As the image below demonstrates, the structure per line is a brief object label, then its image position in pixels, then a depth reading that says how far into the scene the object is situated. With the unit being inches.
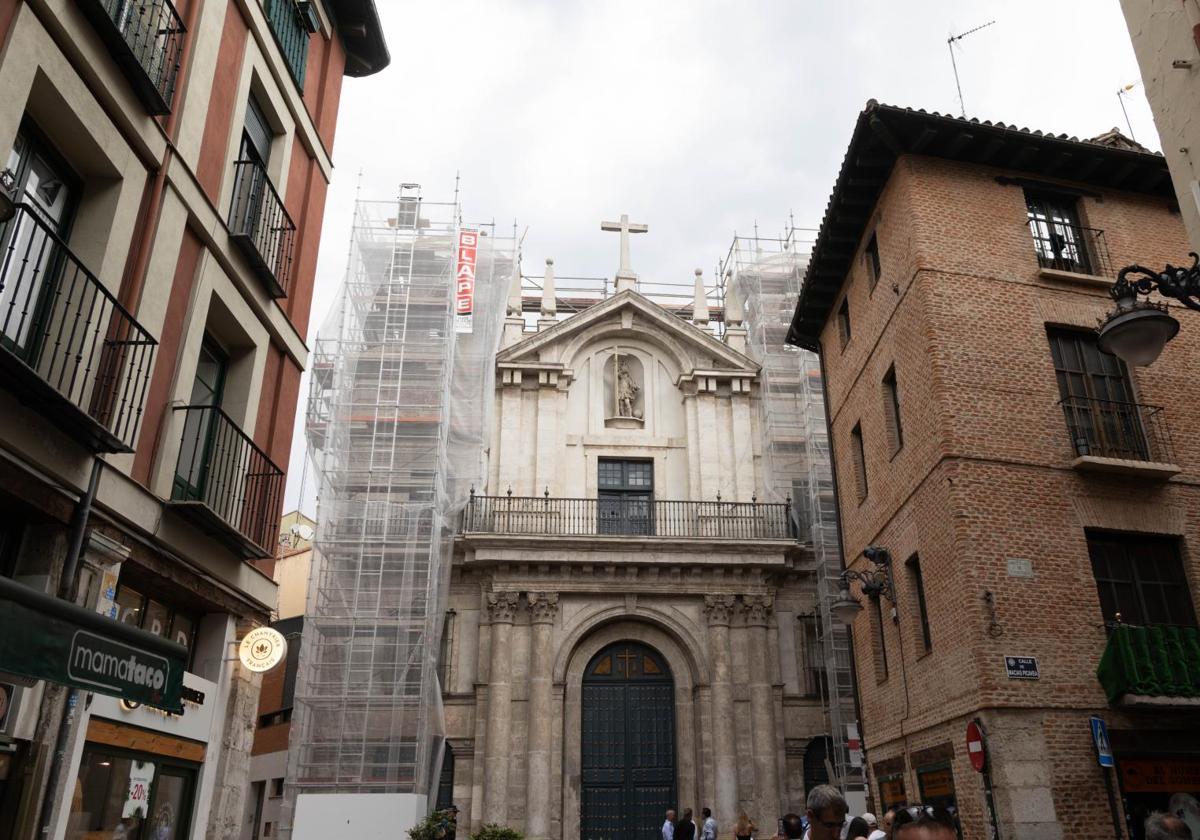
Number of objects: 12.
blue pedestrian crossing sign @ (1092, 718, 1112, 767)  470.9
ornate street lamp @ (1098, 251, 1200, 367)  281.6
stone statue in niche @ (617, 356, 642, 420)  1135.6
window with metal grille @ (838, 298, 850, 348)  767.5
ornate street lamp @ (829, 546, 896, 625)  610.5
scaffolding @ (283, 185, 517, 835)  864.3
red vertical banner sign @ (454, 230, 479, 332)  1099.3
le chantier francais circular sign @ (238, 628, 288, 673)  400.2
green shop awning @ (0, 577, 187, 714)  175.3
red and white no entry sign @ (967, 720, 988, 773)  465.7
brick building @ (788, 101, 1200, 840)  486.3
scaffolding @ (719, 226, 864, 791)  942.4
